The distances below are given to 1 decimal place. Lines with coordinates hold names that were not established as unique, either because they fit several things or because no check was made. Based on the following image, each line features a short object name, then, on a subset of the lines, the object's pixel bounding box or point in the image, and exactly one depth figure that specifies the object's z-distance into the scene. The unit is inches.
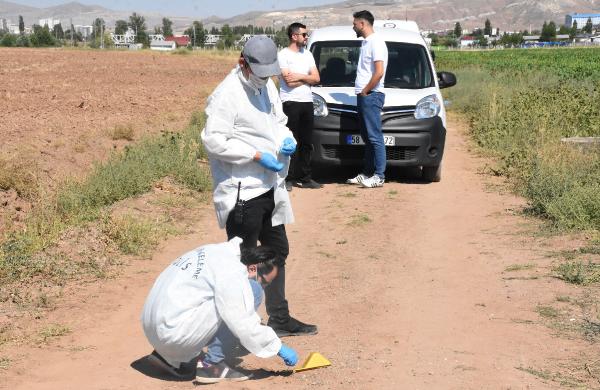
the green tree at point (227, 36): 5313.5
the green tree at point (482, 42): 6925.2
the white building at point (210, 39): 6210.1
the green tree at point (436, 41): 6616.1
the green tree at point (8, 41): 4568.7
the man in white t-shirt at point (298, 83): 450.3
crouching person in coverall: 202.8
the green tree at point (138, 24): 6545.3
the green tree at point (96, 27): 6706.2
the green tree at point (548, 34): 7106.3
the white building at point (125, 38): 6448.3
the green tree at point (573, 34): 7450.8
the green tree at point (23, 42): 4776.3
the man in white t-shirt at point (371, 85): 461.4
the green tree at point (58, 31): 6983.8
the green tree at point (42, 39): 4835.6
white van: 482.0
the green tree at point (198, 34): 6146.2
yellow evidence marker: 220.4
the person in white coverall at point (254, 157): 228.7
